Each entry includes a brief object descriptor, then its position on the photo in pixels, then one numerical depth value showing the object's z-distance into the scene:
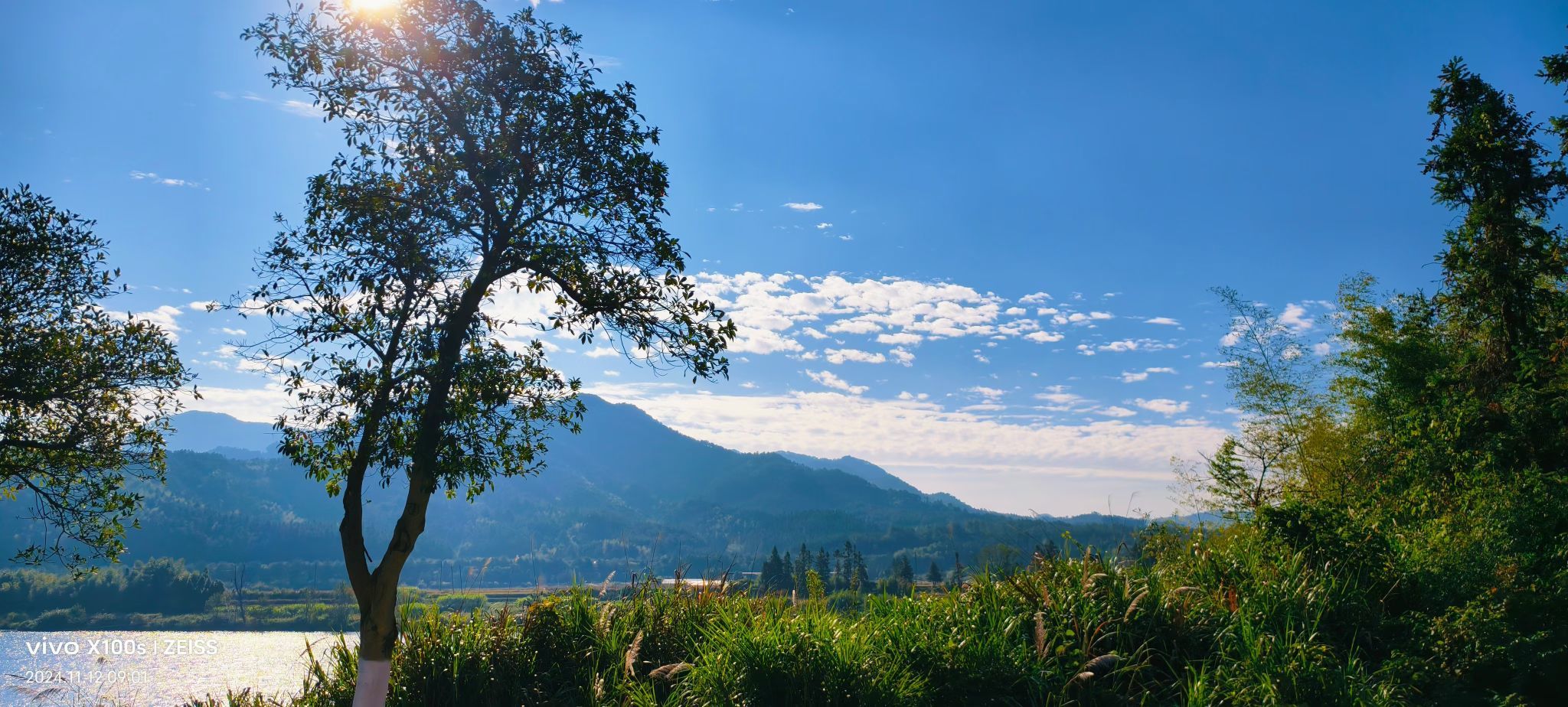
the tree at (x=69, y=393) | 10.48
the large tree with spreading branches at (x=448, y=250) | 6.38
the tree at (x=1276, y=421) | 18.58
